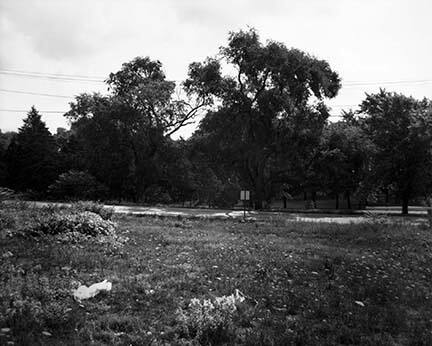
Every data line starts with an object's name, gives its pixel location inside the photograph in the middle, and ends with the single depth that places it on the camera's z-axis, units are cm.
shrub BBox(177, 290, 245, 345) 496
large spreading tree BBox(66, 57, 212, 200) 4138
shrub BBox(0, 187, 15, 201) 1277
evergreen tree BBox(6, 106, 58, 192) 4669
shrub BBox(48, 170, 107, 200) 3859
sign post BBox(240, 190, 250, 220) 2169
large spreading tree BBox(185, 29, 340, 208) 3509
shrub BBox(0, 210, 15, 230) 1028
